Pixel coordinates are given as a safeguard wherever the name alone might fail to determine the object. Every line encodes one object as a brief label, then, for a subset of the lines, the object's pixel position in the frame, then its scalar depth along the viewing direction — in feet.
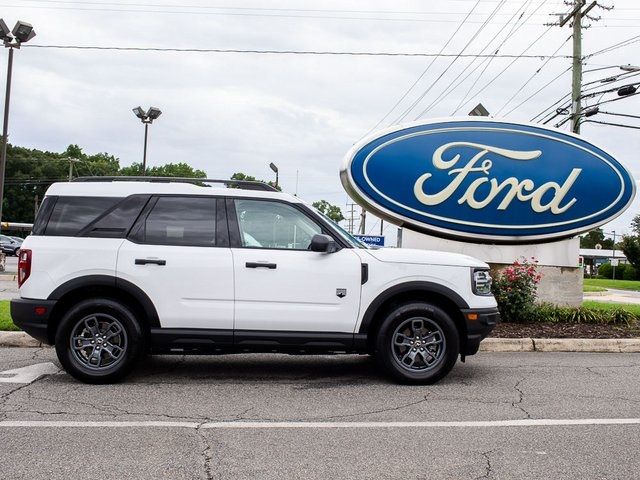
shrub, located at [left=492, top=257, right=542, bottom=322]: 34.35
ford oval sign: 36.96
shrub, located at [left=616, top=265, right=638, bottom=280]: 190.88
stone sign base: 38.19
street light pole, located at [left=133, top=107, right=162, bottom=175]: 82.53
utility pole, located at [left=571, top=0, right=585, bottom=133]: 81.41
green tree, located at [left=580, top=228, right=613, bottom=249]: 416.26
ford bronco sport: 20.68
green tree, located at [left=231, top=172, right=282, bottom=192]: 339.77
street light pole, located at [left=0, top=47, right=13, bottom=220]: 66.55
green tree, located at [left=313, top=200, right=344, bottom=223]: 414.70
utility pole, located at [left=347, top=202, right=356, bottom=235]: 334.60
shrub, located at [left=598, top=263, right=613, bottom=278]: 211.41
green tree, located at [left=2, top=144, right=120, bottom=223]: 298.35
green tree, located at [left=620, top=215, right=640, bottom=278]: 158.71
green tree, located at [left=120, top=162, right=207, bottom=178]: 343.46
